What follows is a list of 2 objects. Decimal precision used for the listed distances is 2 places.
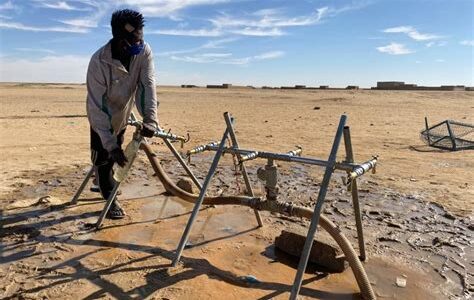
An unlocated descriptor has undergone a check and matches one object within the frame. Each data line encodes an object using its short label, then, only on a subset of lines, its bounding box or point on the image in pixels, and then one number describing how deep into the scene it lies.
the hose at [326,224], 3.33
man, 4.16
